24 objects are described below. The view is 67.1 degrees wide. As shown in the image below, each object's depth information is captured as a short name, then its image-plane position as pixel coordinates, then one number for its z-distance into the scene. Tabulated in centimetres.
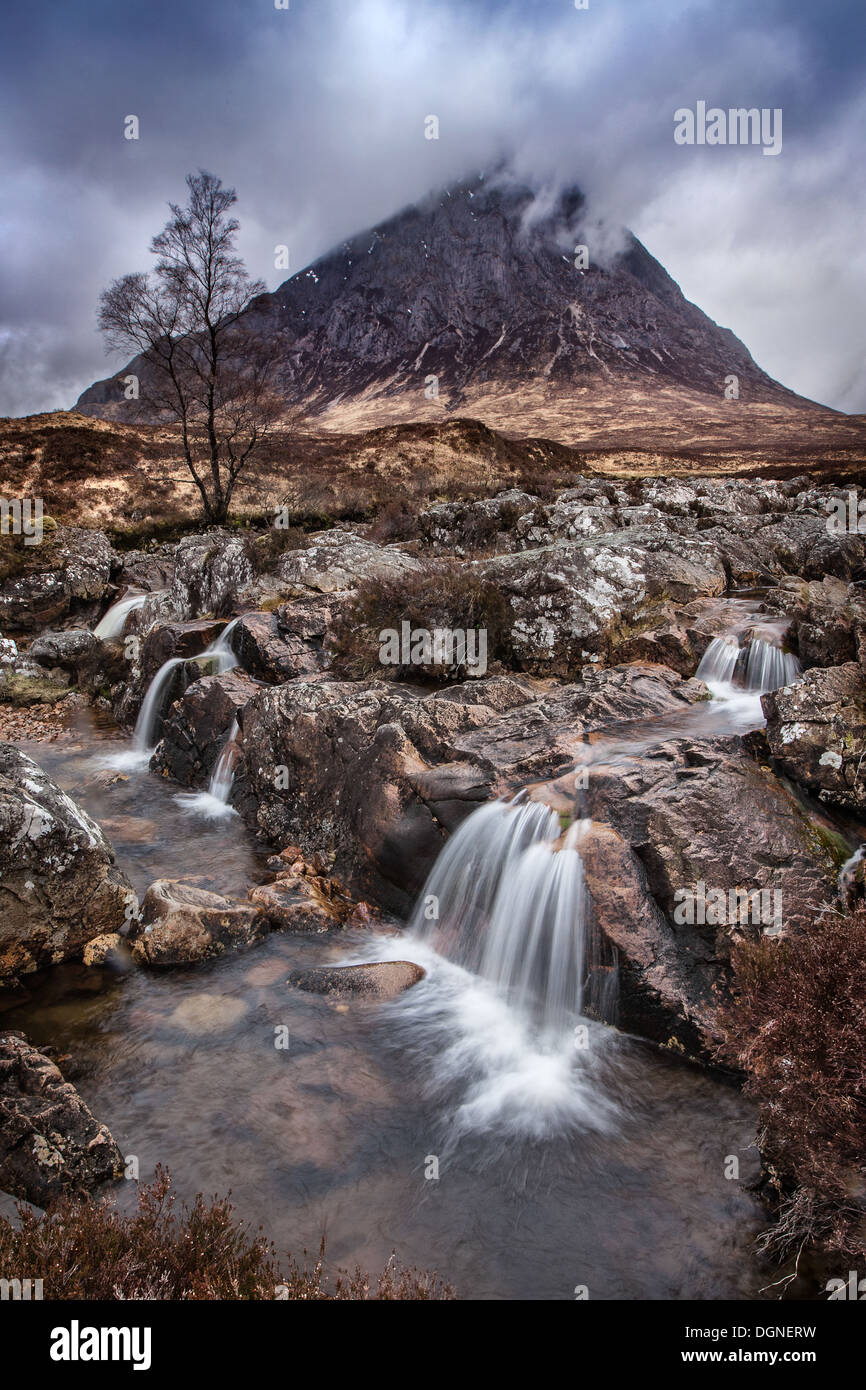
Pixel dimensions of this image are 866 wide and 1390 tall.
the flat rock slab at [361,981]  700
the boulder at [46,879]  698
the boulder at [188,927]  733
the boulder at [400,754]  840
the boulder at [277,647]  1356
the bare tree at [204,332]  2258
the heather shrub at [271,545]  1772
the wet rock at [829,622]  979
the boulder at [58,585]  2098
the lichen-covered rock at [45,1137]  438
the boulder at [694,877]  586
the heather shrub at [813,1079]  373
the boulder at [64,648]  1803
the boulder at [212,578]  1739
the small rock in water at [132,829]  1043
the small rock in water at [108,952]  729
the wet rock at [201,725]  1238
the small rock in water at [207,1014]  647
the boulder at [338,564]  1673
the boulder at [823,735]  662
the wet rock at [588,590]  1240
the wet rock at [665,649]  1131
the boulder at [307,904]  813
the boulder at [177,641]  1524
